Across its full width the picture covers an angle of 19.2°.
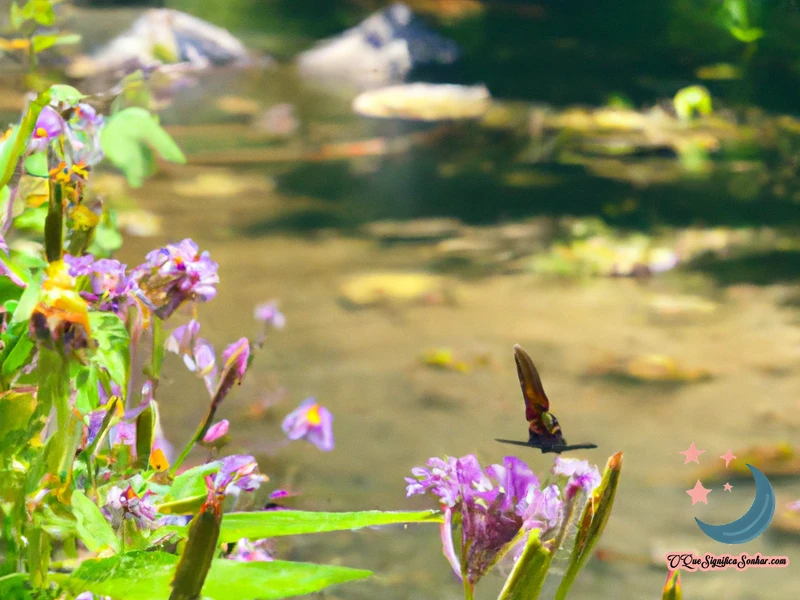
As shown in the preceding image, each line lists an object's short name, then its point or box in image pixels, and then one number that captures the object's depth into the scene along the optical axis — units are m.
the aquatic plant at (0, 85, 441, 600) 0.75
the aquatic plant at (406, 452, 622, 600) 0.77
